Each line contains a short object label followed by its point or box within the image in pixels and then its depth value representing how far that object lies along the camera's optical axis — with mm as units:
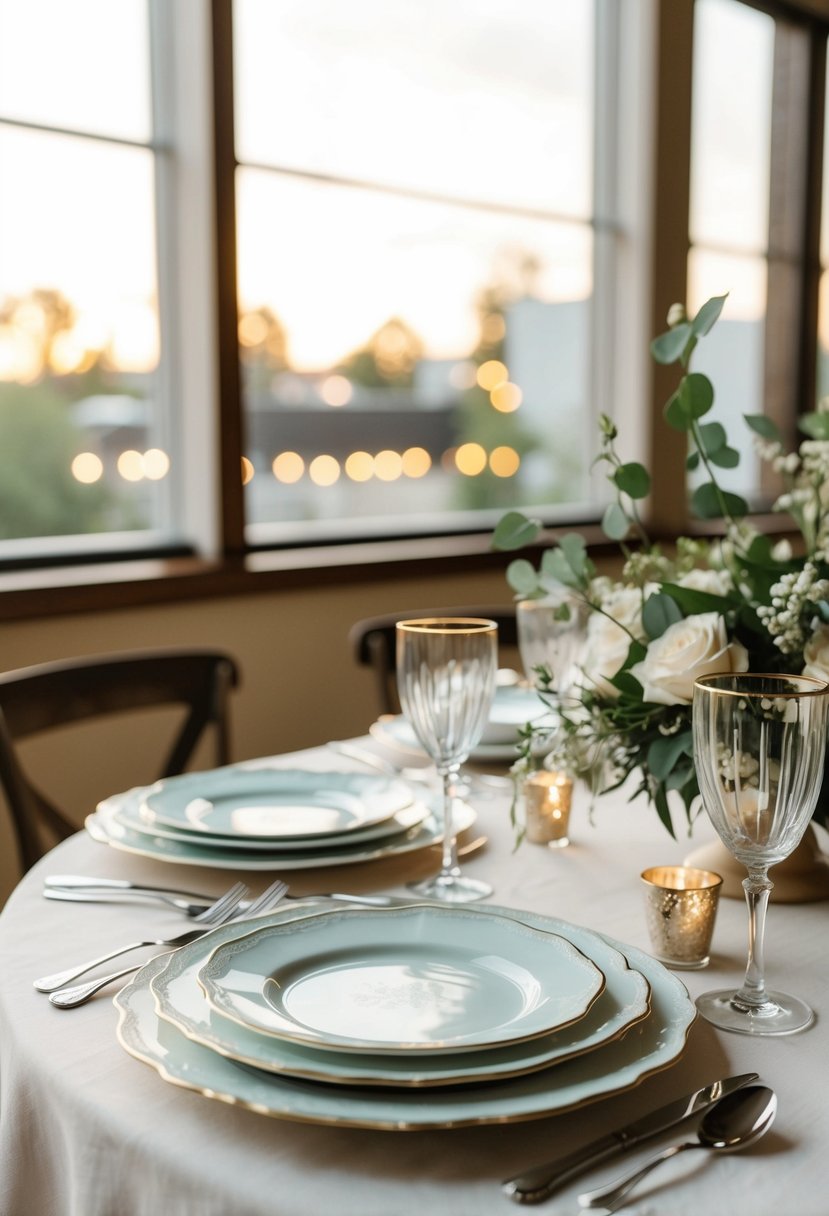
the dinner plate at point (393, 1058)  624
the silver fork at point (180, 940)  818
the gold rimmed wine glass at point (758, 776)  710
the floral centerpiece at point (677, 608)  951
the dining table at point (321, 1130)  593
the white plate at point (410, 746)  1427
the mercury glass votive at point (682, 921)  853
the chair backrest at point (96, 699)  1477
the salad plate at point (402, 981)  682
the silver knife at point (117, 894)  962
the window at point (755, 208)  3955
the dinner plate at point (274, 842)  1061
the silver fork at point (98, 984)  790
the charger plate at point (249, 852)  1041
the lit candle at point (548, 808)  1140
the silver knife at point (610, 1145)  582
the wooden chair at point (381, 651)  1996
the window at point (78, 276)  2328
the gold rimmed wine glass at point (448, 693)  978
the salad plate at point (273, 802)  1105
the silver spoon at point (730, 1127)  587
